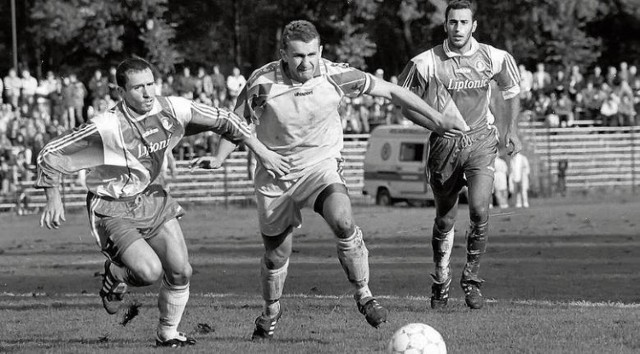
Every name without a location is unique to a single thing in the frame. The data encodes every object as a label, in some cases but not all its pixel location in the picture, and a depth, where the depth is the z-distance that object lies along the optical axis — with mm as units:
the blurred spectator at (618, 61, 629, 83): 42969
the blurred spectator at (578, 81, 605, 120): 42188
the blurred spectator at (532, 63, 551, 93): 42188
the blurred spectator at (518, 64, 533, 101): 40344
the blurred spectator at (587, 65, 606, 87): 42653
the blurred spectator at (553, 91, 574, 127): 42031
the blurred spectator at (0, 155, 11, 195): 34375
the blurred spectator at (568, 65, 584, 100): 42219
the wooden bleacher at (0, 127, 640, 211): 37594
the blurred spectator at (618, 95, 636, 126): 42788
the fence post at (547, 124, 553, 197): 40906
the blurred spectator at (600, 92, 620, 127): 42562
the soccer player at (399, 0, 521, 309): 10672
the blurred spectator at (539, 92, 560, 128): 41938
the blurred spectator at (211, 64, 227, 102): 37750
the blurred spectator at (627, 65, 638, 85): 43281
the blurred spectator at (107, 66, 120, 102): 38000
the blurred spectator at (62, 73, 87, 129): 36094
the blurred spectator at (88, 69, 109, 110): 37562
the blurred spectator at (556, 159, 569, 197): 41000
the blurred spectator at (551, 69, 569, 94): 42250
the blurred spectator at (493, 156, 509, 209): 33906
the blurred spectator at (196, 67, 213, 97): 37281
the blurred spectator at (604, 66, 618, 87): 43103
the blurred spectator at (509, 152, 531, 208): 35156
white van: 36625
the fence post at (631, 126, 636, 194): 42531
